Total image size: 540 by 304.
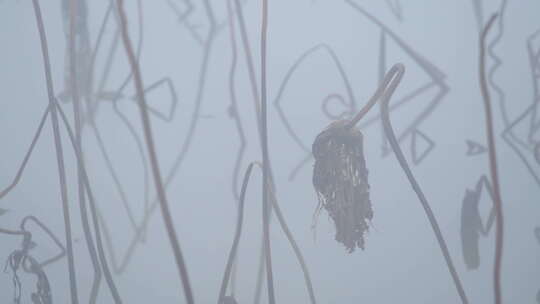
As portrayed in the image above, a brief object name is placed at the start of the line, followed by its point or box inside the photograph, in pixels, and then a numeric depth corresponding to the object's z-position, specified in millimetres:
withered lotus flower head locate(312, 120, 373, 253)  6669
